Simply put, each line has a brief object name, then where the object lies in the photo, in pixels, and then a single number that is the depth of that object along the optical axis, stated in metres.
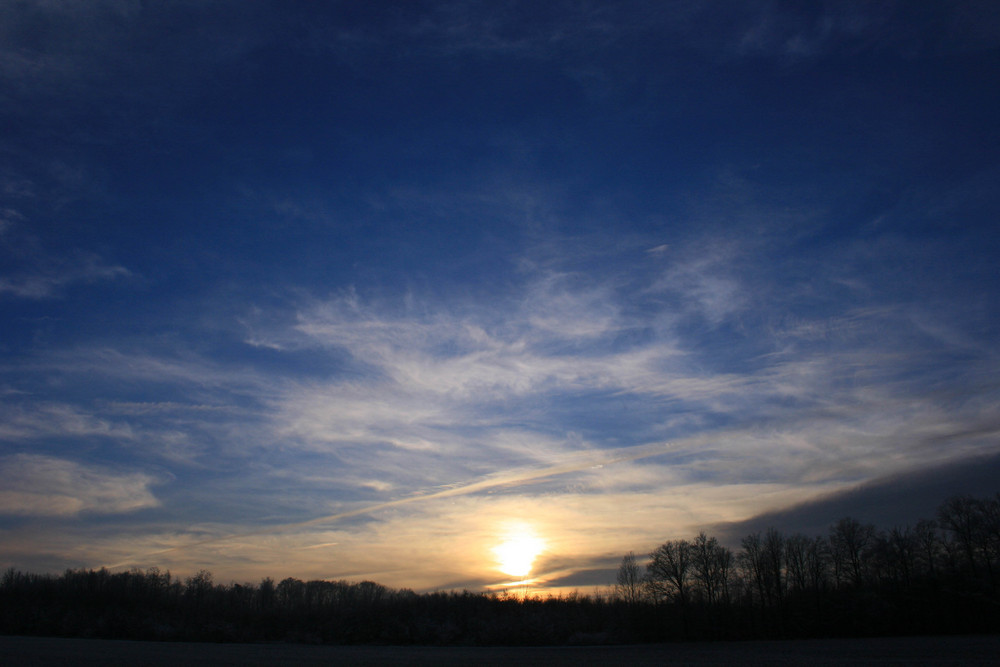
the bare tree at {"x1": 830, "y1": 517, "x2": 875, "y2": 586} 127.56
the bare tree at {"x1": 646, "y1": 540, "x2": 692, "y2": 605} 117.44
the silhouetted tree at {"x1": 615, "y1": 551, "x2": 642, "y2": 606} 163.62
